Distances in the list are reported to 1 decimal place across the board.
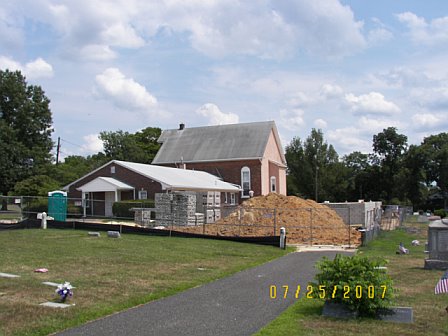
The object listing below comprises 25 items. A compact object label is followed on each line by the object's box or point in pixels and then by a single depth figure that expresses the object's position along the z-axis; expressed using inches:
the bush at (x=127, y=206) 1353.3
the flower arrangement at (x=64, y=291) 351.3
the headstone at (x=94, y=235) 883.0
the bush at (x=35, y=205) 1319.6
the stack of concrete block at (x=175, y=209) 1209.4
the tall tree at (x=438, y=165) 2947.8
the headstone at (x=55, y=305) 343.9
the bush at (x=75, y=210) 1462.0
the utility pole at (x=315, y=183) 2954.7
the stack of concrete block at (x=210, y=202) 1346.6
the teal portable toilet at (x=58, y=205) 1320.1
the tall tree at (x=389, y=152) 3193.9
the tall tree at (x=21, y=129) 2206.0
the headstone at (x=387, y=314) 317.4
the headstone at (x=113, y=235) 869.8
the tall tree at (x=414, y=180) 2896.2
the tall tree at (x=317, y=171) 2974.9
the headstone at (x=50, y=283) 410.2
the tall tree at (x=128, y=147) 2955.2
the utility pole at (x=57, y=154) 2529.5
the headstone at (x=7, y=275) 441.7
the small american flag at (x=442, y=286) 332.7
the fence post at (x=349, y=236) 943.8
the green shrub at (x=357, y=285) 314.0
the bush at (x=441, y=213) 2029.3
